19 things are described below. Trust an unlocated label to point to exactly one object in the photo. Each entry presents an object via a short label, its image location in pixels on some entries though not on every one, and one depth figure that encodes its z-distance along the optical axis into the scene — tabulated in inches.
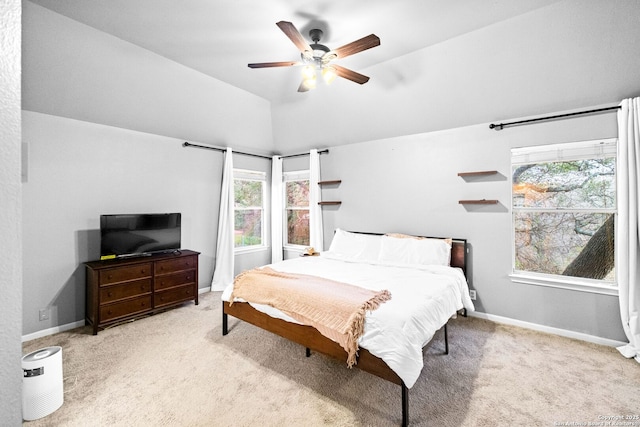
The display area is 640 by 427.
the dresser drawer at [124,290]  123.4
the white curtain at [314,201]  194.4
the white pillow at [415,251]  135.0
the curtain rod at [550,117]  108.4
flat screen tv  132.0
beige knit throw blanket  78.6
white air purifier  72.7
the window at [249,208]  206.5
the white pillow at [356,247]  153.7
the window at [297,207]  216.2
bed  73.7
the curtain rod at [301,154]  193.3
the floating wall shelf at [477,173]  133.3
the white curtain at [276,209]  216.8
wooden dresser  122.6
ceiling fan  90.6
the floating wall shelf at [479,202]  135.0
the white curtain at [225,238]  183.2
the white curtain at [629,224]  102.3
